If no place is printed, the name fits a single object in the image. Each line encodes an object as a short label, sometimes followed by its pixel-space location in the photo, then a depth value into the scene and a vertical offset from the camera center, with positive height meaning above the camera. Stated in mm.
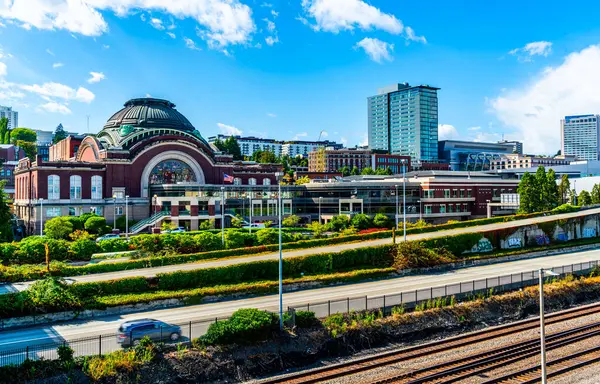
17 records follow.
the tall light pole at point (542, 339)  17073 -5100
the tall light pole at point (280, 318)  27703 -6823
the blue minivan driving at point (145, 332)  24734 -6786
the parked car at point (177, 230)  63906 -4418
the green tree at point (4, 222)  51844 -2468
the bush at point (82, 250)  45188 -4727
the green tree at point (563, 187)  90731 +876
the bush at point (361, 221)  69444 -3837
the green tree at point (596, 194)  86688 -454
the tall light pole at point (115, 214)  68856 -2524
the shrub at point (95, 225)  63750 -3510
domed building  71562 +2936
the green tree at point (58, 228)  59156 -3622
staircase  69125 -3577
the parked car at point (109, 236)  60100 -4702
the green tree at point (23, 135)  183375 +23216
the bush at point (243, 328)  25547 -6919
